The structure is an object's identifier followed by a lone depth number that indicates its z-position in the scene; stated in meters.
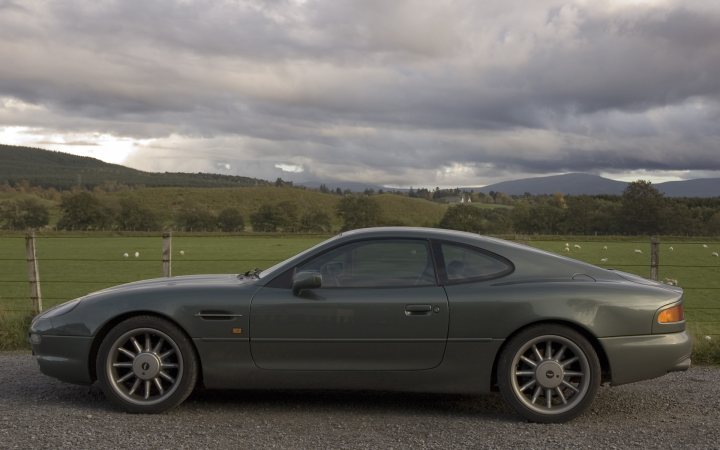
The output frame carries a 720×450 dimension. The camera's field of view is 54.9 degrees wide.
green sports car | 4.78
